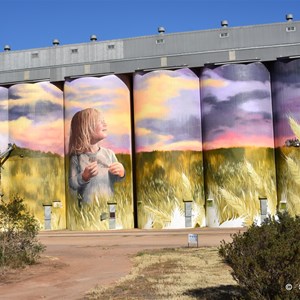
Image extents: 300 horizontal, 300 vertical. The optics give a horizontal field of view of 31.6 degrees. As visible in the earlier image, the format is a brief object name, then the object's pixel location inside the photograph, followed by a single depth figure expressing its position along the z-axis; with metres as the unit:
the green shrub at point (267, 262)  9.87
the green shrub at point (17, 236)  20.91
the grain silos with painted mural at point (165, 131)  46.97
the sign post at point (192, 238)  27.55
